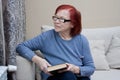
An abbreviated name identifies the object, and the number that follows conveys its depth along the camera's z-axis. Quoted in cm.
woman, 199
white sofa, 232
